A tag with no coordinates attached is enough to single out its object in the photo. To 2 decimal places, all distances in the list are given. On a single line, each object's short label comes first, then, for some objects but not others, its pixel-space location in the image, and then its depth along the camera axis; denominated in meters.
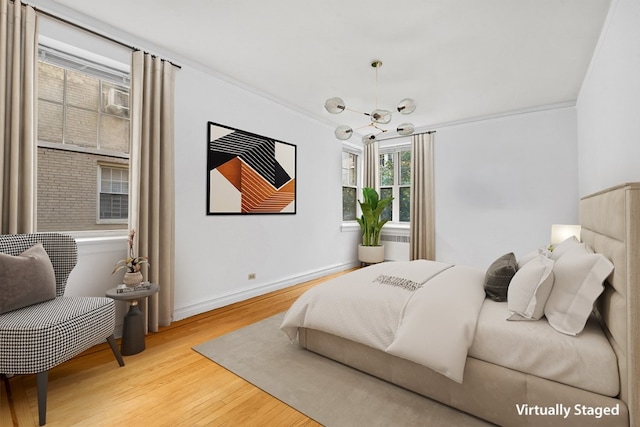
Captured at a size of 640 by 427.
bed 1.26
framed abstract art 3.38
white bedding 1.36
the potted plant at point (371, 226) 5.40
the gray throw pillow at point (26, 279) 1.74
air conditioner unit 2.78
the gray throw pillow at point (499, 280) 2.01
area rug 1.64
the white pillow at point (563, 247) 2.13
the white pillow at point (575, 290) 1.50
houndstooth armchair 1.58
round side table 2.30
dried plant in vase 2.37
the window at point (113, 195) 2.75
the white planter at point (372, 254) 5.52
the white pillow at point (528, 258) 2.26
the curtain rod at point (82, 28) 2.18
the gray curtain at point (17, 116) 2.02
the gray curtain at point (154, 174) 2.66
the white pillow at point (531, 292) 1.64
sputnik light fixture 2.82
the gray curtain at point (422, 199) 5.20
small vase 2.37
